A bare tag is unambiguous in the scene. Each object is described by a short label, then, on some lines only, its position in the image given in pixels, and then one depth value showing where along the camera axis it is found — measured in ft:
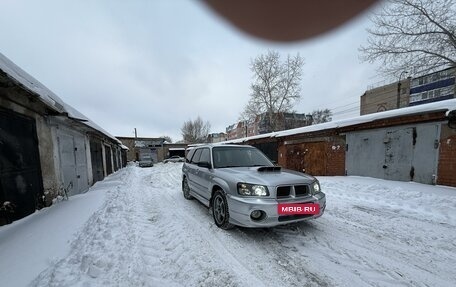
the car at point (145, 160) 101.42
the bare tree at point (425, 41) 37.17
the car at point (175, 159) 132.57
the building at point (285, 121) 106.35
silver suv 10.96
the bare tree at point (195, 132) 204.74
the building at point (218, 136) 288.24
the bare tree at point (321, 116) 165.26
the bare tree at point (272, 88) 103.50
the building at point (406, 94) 98.92
